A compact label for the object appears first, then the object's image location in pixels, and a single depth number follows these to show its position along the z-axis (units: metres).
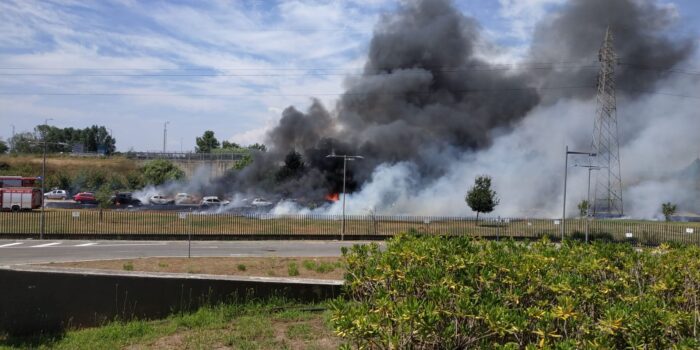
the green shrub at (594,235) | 31.19
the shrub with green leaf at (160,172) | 65.62
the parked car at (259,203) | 49.03
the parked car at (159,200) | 55.54
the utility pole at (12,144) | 92.81
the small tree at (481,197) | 38.59
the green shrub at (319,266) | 15.56
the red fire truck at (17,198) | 42.91
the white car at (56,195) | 57.89
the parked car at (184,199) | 55.51
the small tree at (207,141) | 121.06
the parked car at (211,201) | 50.99
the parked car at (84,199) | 52.28
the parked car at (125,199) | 51.53
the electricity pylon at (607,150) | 49.88
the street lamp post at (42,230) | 27.87
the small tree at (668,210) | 44.00
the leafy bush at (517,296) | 3.72
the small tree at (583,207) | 46.34
